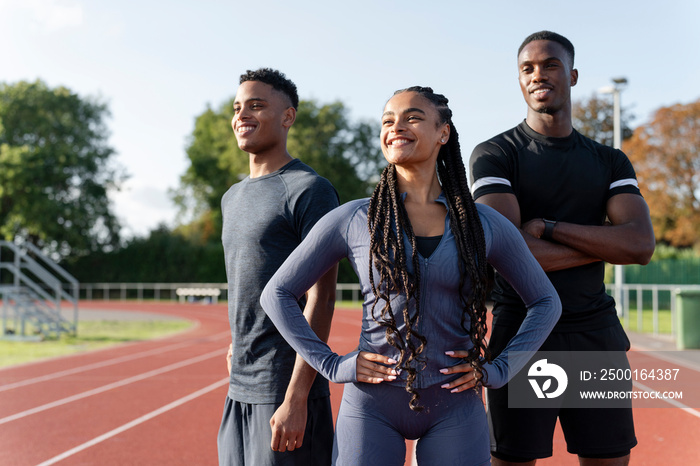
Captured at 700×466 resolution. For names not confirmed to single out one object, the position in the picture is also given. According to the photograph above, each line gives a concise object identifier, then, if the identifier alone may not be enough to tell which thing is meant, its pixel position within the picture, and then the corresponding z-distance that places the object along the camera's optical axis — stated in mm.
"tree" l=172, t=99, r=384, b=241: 35625
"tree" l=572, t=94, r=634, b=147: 30719
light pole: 16219
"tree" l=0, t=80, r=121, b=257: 33531
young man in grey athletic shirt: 2418
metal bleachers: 15141
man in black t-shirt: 2436
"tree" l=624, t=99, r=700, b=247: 28469
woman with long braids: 1863
